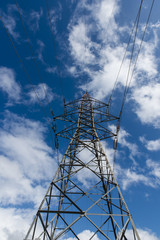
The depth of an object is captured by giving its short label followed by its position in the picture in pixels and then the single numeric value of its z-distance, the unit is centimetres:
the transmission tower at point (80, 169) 598
